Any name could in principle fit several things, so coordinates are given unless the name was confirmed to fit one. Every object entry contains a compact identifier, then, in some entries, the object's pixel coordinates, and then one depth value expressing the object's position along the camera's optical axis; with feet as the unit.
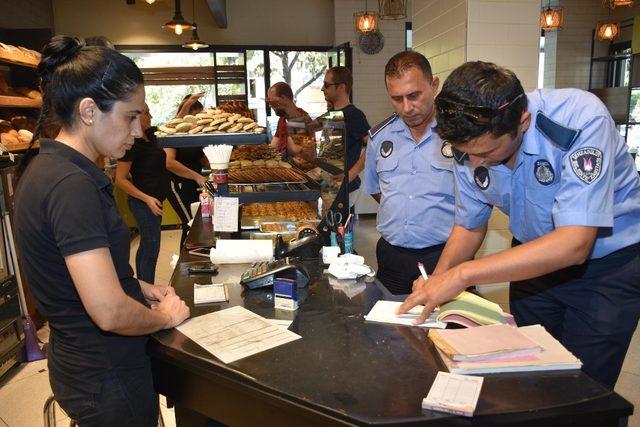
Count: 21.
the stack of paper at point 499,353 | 4.02
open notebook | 4.89
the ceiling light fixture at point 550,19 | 26.50
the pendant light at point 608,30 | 28.45
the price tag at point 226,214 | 8.95
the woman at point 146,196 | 13.91
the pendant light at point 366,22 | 24.95
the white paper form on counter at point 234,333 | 4.52
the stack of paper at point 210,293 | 5.72
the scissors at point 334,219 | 7.54
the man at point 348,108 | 14.67
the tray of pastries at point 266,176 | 10.59
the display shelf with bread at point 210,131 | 9.43
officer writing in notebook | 4.75
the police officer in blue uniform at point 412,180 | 8.04
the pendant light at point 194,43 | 23.99
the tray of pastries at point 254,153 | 13.62
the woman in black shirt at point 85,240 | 3.97
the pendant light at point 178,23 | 21.53
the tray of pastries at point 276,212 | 10.15
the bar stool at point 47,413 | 5.54
